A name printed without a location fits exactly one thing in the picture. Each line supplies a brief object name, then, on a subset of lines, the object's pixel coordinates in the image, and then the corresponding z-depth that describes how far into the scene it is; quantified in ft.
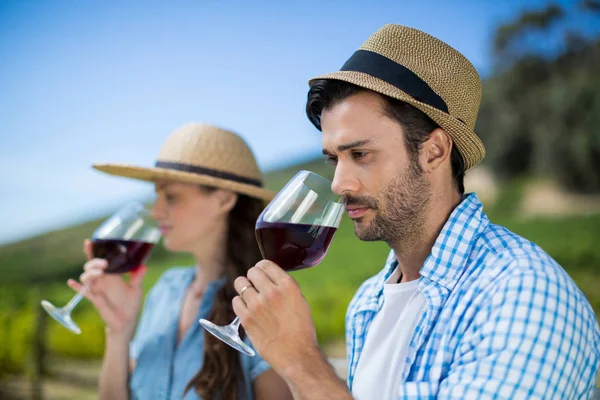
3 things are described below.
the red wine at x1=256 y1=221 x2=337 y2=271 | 4.44
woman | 6.97
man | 3.60
